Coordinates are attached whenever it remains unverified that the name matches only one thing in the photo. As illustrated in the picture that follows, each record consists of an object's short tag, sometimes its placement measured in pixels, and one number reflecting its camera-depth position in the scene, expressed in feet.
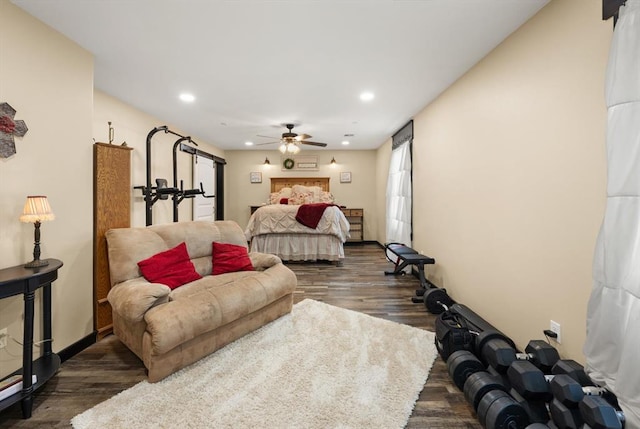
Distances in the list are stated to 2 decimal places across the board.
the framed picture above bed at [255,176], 24.35
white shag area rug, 5.02
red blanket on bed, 17.07
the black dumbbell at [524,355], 5.31
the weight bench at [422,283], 9.55
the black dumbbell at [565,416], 4.00
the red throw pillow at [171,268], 7.64
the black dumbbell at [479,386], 4.94
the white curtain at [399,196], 14.90
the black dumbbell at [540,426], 4.00
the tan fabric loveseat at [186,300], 6.06
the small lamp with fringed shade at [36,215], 5.61
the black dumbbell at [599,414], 3.64
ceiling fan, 16.01
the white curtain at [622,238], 4.04
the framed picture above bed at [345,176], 24.31
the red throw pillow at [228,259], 9.37
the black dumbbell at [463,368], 5.70
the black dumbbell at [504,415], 4.40
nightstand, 24.06
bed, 17.16
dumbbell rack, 3.97
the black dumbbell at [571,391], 4.14
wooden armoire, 7.93
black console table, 4.97
